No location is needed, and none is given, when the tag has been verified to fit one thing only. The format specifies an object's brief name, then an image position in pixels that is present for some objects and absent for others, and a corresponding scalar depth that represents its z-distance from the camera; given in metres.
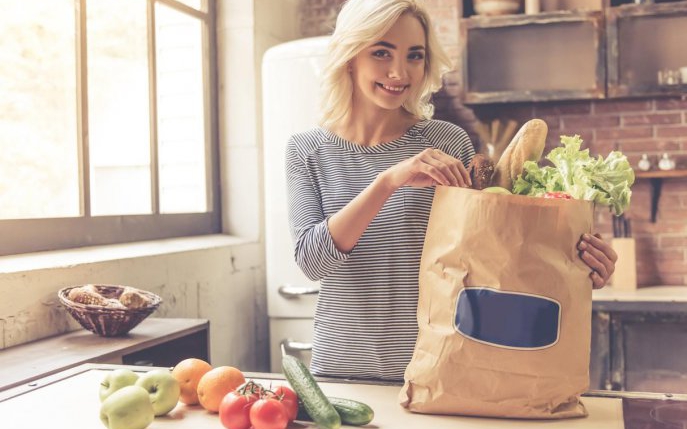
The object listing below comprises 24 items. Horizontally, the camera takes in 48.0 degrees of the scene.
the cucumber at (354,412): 1.13
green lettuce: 1.20
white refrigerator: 3.46
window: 2.56
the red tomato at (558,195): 1.15
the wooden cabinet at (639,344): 3.14
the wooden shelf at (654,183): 3.59
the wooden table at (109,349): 1.83
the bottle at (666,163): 3.57
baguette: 1.27
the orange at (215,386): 1.21
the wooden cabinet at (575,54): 3.43
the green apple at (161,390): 1.19
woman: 1.61
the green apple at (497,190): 1.17
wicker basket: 2.14
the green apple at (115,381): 1.23
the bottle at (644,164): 3.59
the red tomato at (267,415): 1.08
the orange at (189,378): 1.26
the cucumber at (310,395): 1.10
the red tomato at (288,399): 1.14
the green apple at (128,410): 1.10
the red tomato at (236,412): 1.11
